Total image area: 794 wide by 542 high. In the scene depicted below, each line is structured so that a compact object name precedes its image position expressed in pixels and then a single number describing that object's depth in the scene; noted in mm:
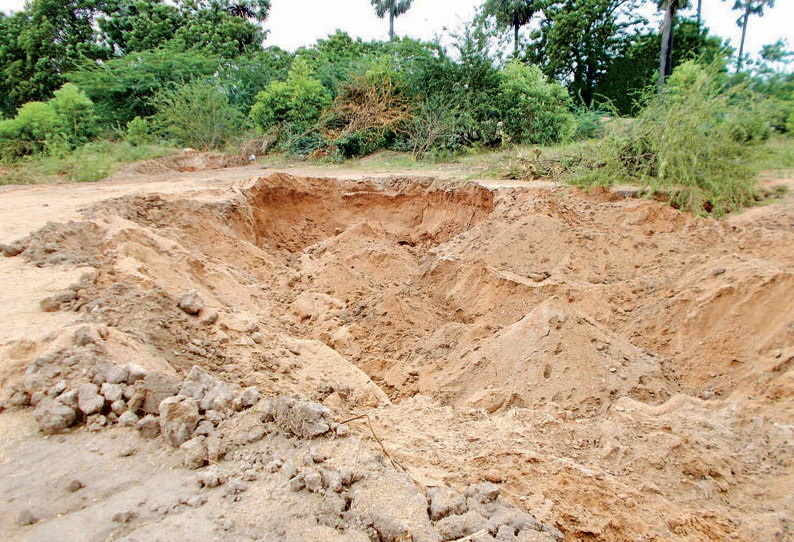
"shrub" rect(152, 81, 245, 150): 13250
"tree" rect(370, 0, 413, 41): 26344
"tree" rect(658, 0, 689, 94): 13602
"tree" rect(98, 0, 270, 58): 18672
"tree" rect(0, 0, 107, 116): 18312
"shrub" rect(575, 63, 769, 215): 6344
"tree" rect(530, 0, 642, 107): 17656
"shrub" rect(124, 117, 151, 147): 13422
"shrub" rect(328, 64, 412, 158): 13109
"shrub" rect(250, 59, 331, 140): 13345
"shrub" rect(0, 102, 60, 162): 10875
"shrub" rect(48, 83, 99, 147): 12328
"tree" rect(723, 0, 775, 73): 19230
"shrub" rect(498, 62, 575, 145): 12516
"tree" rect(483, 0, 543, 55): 19562
